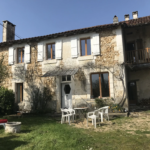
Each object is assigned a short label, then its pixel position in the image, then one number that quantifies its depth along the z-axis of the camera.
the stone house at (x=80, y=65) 8.69
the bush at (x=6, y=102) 9.55
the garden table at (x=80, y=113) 7.49
